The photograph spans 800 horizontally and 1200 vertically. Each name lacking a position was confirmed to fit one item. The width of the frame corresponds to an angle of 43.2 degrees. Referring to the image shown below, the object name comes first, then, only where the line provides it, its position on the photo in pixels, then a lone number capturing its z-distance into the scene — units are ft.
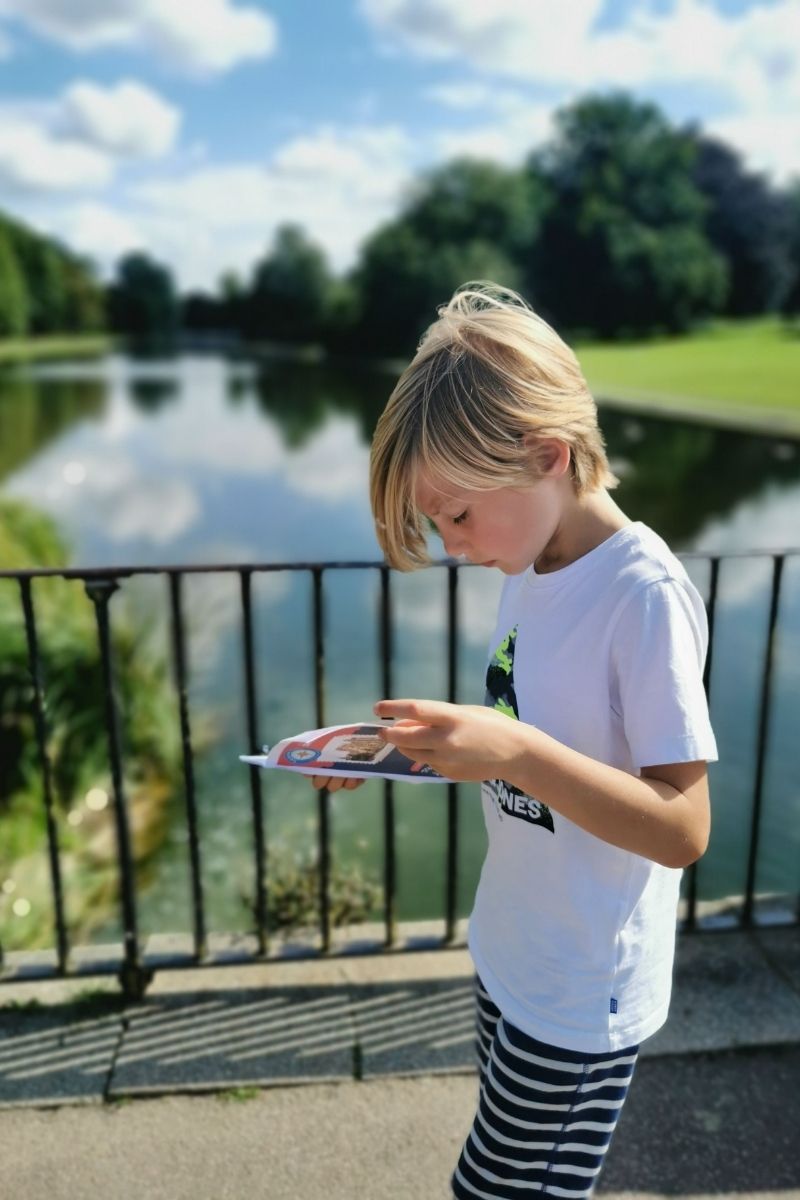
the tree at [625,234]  175.01
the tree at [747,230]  199.82
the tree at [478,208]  183.62
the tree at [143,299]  418.51
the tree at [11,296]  266.57
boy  4.12
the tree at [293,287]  293.84
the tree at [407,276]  167.12
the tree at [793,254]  199.00
